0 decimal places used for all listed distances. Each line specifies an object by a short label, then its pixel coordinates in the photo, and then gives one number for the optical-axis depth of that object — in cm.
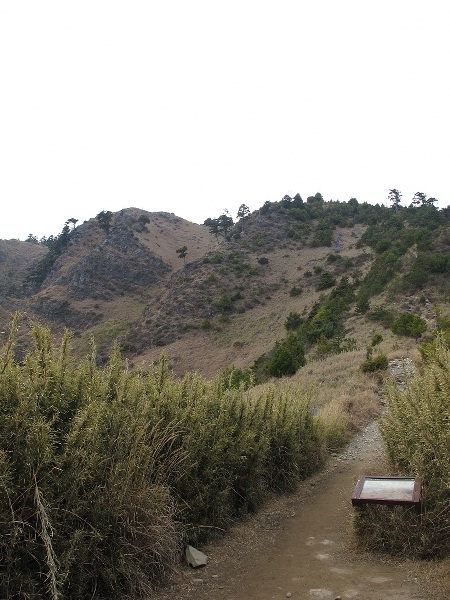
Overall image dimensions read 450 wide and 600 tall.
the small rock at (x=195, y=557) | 504
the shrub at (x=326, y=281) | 4843
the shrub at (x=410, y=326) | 2345
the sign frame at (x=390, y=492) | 487
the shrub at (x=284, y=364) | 2253
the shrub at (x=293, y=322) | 4181
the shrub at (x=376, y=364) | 1783
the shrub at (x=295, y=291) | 5066
